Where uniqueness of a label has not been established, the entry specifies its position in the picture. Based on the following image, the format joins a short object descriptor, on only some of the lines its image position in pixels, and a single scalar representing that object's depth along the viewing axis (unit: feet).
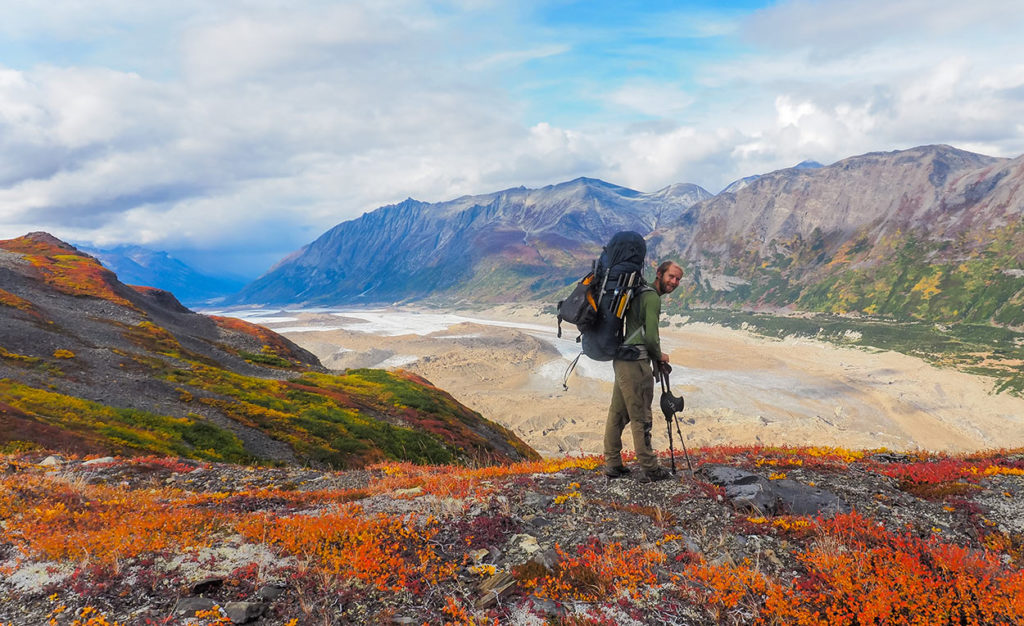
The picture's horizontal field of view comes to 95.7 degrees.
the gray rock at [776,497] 23.34
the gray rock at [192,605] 14.52
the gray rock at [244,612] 14.39
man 25.79
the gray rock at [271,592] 15.55
